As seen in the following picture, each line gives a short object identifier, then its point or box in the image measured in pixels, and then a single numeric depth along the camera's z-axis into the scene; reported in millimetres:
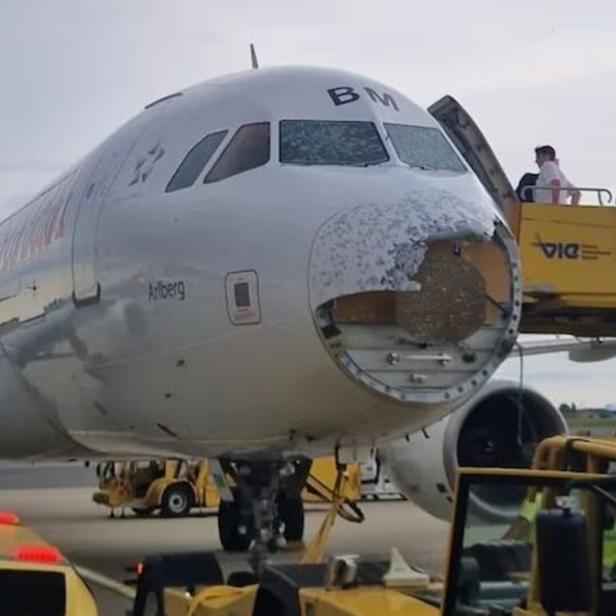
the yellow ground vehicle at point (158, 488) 22125
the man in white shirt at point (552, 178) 11414
